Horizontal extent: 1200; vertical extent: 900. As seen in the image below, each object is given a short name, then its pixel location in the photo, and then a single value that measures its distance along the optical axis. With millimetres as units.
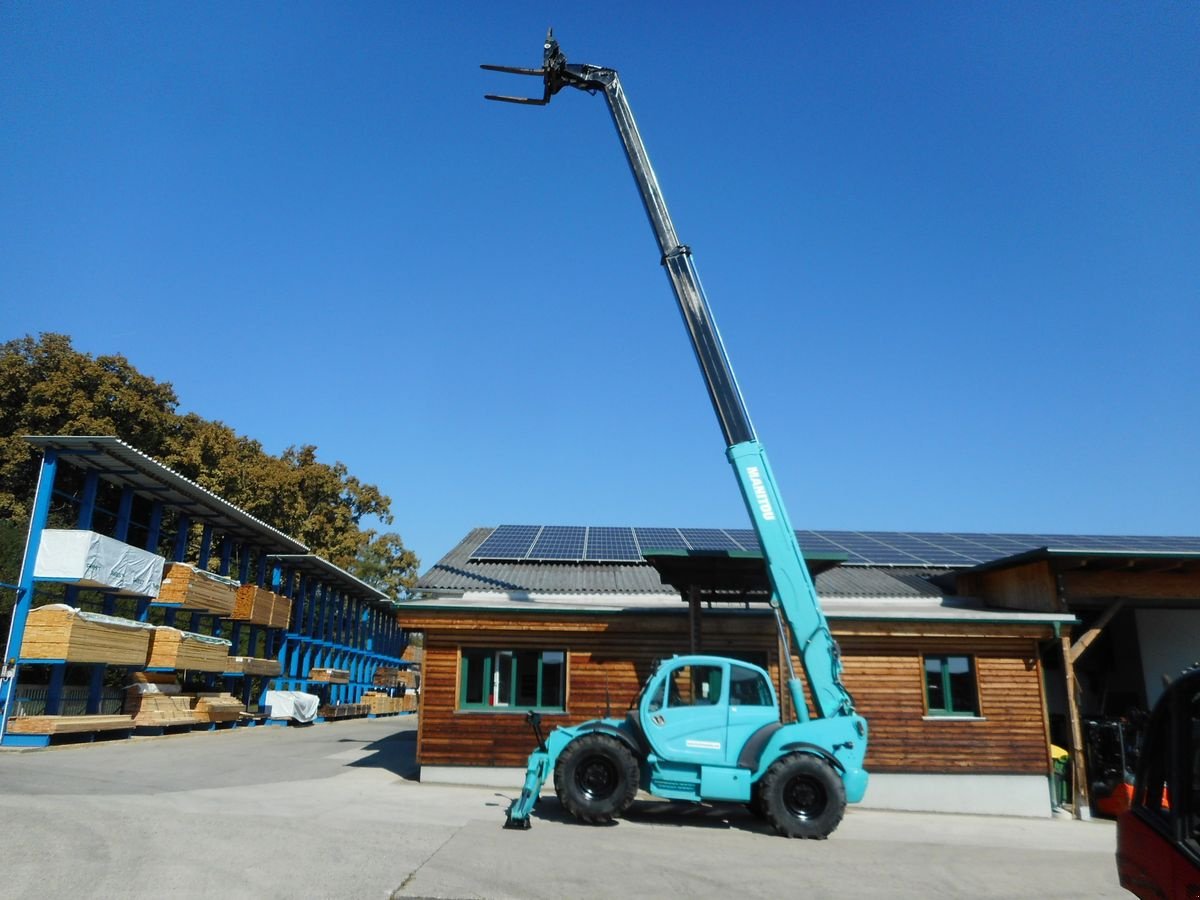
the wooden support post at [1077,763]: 15117
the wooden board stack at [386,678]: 58047
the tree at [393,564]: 56312
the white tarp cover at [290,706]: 33375
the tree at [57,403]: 34250
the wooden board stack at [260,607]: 29672
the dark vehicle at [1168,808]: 3848
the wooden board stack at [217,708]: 26859
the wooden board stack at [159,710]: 23719
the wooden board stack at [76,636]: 19062
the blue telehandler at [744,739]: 11289
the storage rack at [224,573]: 20203
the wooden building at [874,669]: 15359
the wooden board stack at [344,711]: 38125
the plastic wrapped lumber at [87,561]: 19984
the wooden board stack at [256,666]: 29016
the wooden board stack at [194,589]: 24438
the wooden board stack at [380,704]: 46188
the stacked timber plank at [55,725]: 19188
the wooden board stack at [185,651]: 23625
